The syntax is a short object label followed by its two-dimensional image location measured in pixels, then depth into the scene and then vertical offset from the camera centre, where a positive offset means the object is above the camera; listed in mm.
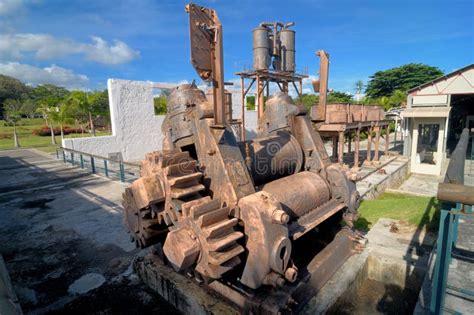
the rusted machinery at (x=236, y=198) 2178 -738
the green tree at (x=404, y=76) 53062 +7301
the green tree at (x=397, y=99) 35469 +2051
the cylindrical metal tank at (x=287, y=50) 22875 +5628
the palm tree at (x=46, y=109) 27269 +1560
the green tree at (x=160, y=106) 27844 +1618
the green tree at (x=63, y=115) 22359 +779
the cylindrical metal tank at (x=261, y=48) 21041 +5299
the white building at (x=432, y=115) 14062 -47
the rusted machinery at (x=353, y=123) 12383 -320
